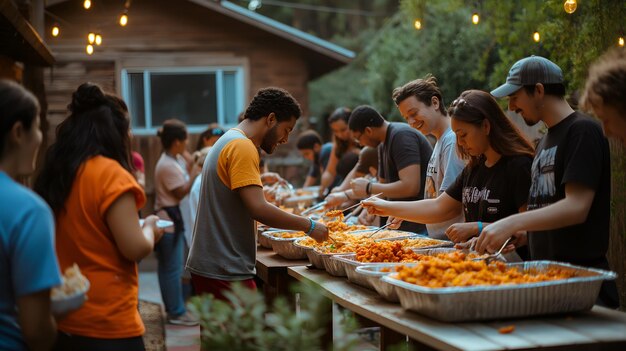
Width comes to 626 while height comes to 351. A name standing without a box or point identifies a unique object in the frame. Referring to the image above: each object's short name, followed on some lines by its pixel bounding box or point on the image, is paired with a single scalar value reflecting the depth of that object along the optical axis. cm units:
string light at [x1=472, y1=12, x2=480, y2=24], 821
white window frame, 1423
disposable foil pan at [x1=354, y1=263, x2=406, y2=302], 364
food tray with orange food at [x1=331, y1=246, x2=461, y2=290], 411
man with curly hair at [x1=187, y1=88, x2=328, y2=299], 455
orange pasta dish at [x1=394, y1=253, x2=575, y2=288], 327
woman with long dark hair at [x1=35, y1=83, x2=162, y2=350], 324
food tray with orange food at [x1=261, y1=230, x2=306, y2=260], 563
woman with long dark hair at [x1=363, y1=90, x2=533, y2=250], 423
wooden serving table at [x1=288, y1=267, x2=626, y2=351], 281
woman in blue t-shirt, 261
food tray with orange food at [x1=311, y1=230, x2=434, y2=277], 450
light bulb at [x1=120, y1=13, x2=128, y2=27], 875
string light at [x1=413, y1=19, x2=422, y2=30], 831
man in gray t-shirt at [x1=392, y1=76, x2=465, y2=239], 563
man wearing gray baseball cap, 348
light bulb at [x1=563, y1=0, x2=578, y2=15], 593
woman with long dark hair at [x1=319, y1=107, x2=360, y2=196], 933
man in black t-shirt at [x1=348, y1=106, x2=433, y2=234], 648
